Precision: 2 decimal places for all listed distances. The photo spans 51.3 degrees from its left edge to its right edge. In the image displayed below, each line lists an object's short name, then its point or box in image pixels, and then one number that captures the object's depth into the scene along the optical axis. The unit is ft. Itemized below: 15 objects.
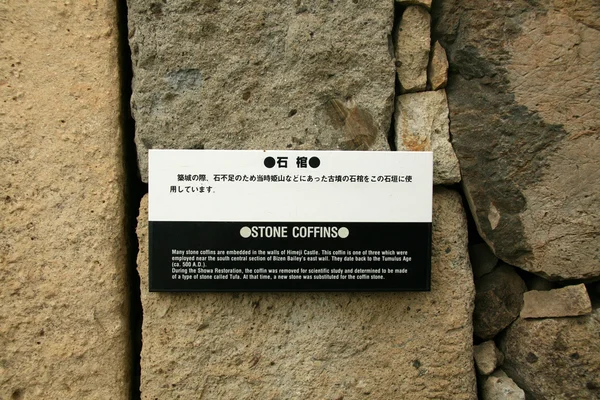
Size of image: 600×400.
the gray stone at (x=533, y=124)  2.24
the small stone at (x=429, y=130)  2.30
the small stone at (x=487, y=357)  2.35
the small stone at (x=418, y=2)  2.30
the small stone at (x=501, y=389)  2.31
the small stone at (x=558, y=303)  2.28
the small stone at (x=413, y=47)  2.30
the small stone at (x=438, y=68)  2.31
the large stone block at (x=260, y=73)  2.22
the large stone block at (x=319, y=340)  2.24
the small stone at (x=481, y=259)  2.41
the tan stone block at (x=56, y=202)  2.21
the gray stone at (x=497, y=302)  2.37
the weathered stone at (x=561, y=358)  2.28
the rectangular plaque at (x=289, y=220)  2.19
